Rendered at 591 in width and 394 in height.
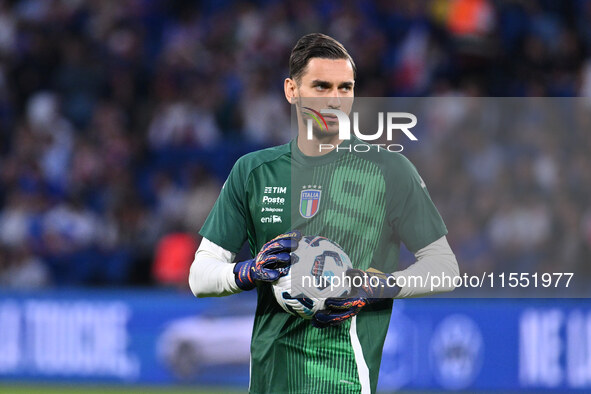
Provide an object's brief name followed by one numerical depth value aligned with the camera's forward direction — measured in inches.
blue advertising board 921.5
